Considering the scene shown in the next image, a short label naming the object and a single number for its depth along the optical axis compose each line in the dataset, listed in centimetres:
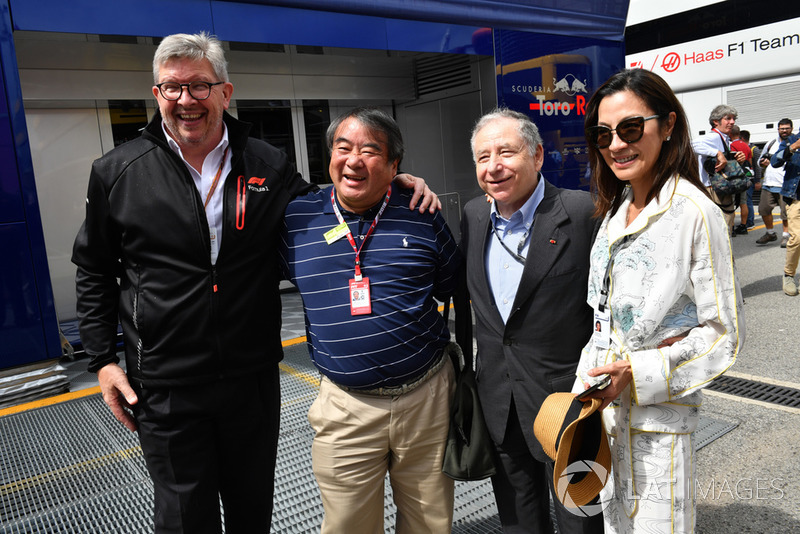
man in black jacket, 211
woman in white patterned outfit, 167
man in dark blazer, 211
